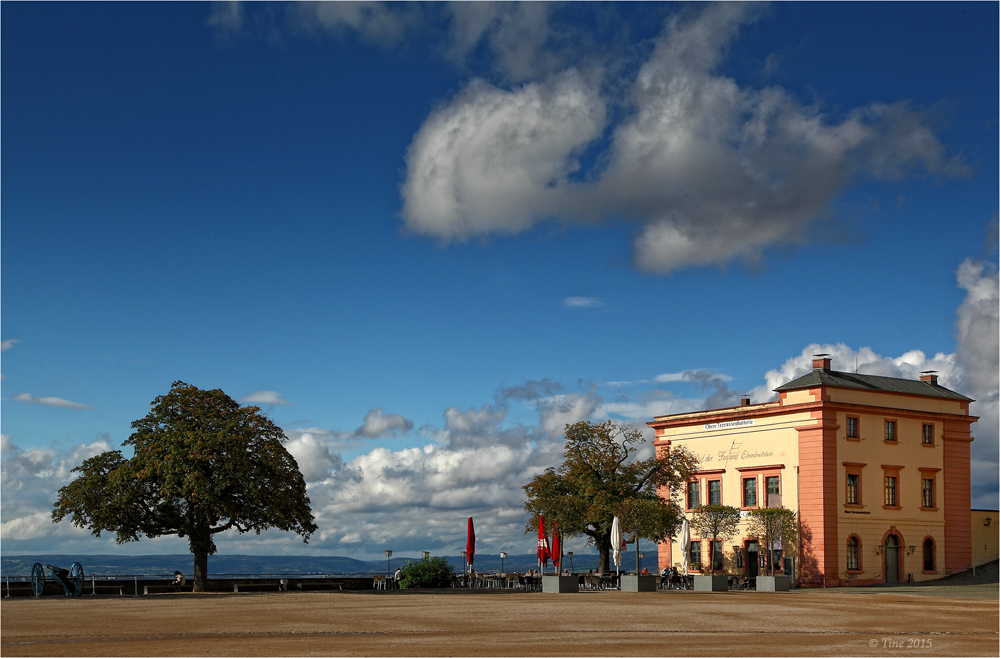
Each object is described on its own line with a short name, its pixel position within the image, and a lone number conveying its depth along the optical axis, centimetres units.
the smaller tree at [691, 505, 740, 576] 6309
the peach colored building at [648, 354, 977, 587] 6112
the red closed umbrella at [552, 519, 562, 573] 5796
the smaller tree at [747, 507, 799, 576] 6097
